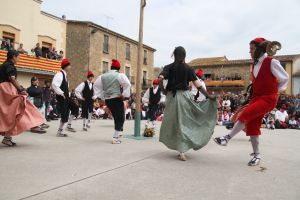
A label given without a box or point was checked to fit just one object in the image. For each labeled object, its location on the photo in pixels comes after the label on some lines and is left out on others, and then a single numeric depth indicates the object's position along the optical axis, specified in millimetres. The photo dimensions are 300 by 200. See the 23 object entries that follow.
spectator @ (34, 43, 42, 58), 17616
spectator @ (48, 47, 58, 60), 18914
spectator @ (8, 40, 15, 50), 16162
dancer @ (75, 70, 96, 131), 7969
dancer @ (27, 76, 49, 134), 8342
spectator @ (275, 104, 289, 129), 11914
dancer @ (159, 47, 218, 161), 4392
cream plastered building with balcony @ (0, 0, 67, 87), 16498
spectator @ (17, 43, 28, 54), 16505
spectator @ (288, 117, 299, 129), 12485
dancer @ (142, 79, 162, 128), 8336
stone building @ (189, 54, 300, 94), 31381
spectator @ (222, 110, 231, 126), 12966
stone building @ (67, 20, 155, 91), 25542
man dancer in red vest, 3975
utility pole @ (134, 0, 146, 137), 6615
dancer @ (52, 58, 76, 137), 6321
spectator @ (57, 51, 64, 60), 19482
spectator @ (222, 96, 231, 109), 15417
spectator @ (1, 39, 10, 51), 16038
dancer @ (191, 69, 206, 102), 8969
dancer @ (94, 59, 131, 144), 5674
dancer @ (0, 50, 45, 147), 4857
